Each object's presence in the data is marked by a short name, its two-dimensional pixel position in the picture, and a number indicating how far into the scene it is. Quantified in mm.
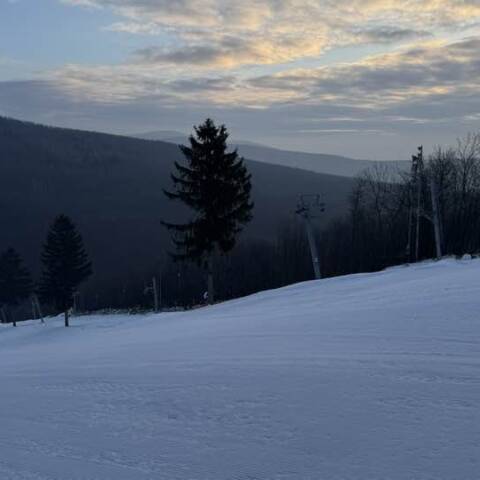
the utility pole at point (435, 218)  35656
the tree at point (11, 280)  69812
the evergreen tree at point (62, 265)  54188
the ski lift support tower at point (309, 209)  36781
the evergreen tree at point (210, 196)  34781
